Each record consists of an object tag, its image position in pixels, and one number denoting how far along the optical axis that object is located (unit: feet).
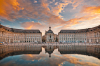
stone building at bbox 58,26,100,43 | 266.98
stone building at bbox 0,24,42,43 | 261.93
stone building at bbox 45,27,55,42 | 263.16
